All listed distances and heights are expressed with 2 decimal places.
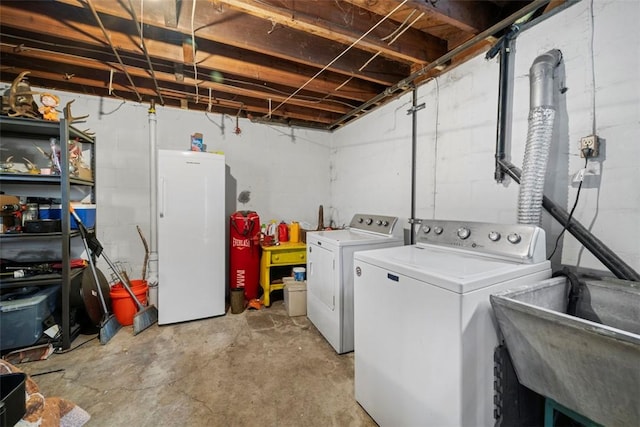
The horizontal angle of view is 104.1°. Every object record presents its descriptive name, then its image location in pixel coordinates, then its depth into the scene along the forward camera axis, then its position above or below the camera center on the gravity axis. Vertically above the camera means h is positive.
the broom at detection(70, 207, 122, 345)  2.27 -1.10
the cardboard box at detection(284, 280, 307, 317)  2.81 -1.05
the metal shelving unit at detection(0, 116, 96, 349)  2.09 +0.20
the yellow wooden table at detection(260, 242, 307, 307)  3.01 -0.65
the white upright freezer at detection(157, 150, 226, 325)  2.58 -0.32
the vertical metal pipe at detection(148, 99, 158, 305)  2.90 +0.23
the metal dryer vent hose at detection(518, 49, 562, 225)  1.35 +0.37
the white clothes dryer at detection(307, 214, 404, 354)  2.06 -0.57
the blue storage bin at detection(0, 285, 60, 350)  1.96 -0.92
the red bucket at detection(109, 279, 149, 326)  2.54 -1.02
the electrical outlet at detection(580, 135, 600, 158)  1.27 +0.33
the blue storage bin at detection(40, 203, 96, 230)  2.30 -0.08
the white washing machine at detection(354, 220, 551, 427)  0.99 -0.51
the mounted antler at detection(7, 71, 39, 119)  2.02 +0.88
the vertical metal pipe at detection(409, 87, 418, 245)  2.38 +0.55
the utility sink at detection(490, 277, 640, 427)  0.69 -0.45
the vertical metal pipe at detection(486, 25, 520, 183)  1.64 +0.75
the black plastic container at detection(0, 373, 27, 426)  1.02 -0.83
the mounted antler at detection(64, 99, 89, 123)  2.29 +0.85
